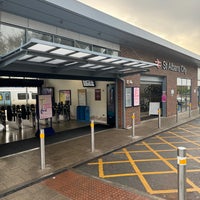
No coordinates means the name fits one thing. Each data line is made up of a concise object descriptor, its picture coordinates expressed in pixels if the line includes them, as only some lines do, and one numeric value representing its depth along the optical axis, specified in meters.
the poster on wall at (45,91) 9.13
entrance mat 6.46
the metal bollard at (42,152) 4.73
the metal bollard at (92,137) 5.98
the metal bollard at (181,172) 2.83
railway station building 5.41
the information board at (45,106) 7.94
